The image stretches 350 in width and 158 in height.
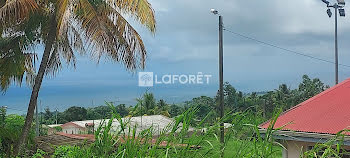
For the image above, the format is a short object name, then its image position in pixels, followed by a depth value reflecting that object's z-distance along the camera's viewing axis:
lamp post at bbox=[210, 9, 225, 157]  14.10
